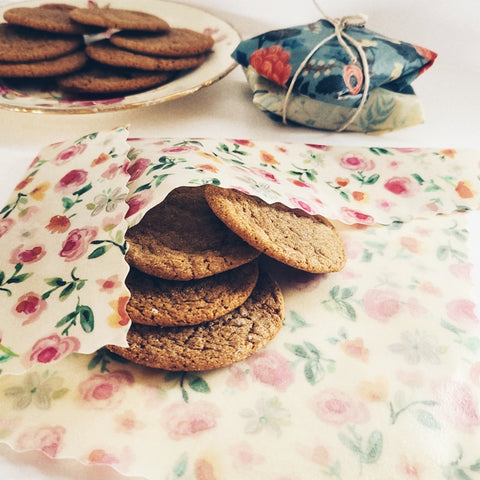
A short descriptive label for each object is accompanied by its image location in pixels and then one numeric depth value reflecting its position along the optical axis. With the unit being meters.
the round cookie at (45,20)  0.35
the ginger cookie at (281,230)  0.20
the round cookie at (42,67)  0.34
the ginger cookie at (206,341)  0.19
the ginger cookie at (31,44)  0.33
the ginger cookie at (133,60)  0.34
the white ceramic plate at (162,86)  0.30
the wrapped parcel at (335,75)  0.32
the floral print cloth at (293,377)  0.17
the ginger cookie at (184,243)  0.19
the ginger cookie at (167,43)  0.34
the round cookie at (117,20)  0.35
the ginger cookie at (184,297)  0.19
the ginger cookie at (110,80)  0.34
